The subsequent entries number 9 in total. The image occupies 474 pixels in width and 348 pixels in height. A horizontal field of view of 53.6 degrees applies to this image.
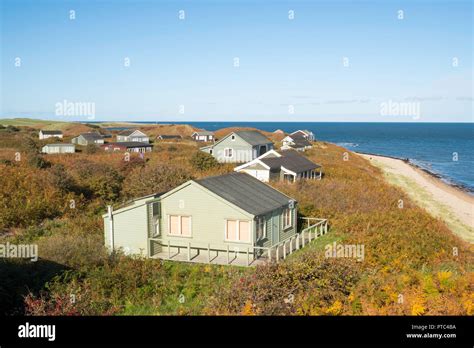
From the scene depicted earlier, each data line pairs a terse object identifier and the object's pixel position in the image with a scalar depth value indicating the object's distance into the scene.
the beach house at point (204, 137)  112.00
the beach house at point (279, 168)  42.88
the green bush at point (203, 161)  50.75
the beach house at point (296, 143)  81.75
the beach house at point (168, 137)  106.75
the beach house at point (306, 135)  107.90
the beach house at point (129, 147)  71.25
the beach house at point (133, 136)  97.12
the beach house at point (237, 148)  61.91
